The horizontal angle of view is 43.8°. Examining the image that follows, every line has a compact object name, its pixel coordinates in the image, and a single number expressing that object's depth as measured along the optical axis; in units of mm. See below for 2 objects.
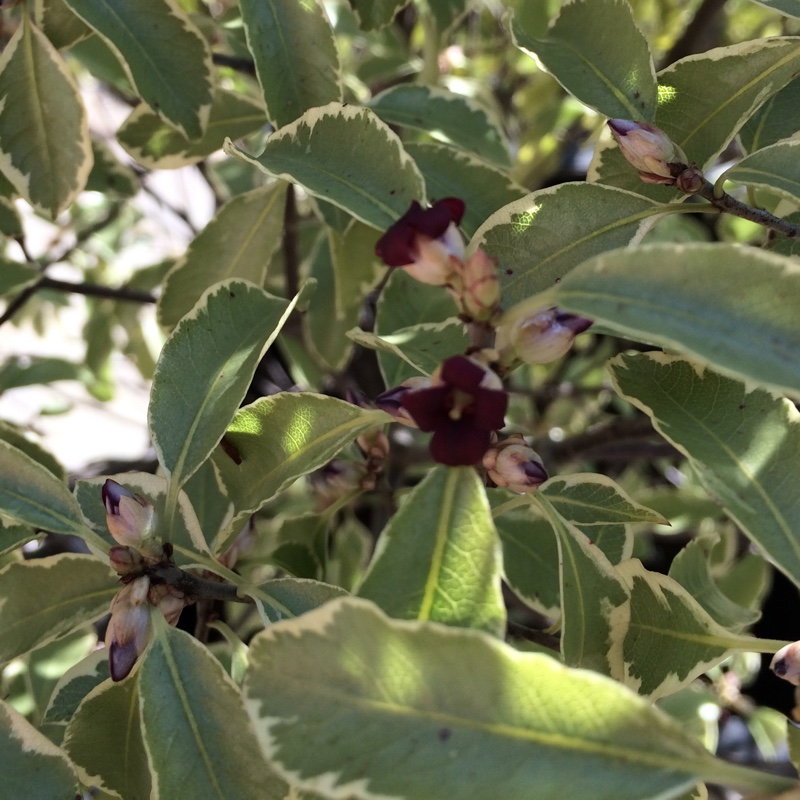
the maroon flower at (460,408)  116
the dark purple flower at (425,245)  126
